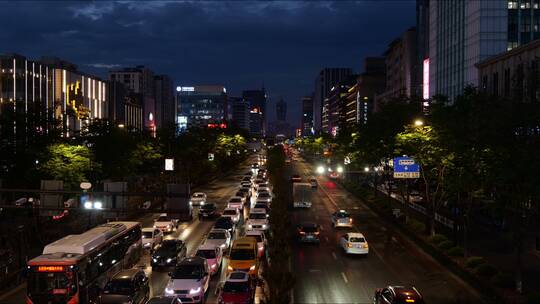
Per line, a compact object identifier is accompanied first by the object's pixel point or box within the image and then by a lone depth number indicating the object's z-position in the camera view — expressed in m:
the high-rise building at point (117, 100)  164.50
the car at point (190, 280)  25.47
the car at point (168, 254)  33.72
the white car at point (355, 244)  38.06
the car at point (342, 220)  50.41
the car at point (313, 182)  91.99
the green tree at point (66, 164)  45.91
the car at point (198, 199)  69.01
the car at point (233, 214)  51.45
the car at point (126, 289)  23.88
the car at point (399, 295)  22.83
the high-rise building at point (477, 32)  83.06
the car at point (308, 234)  42.53
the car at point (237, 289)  24.27
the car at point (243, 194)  66.39
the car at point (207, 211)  57.53
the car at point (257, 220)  44.81
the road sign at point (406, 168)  44.09
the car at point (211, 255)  31.81
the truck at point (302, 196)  65.75
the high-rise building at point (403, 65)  138.25
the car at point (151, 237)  39.09
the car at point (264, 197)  62.41
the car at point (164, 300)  21.83
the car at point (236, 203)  57.94
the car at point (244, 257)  30.52
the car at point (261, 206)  54.80
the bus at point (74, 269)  23.44
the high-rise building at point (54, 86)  106.94
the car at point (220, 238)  37.55
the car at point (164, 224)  47.69
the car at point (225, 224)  43.84
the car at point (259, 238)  36.50
